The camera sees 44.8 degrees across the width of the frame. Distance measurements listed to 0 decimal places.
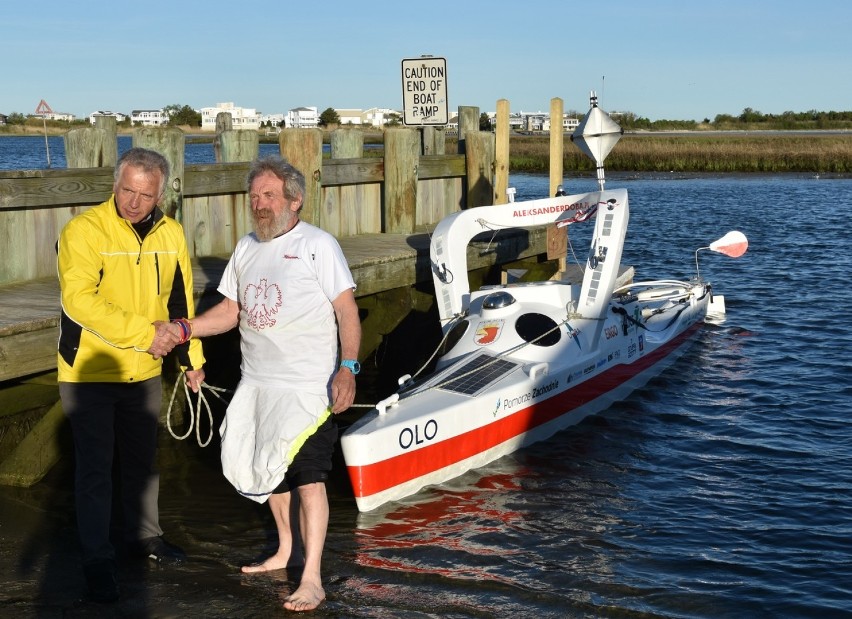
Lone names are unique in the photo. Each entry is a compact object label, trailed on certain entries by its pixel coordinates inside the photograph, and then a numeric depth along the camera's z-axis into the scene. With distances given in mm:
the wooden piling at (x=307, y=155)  10570
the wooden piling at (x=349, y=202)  11930
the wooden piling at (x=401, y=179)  12227
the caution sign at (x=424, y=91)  12438
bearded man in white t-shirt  5312
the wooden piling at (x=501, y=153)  13782
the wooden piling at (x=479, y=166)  13945
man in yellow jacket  5387
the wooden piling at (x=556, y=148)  14297
